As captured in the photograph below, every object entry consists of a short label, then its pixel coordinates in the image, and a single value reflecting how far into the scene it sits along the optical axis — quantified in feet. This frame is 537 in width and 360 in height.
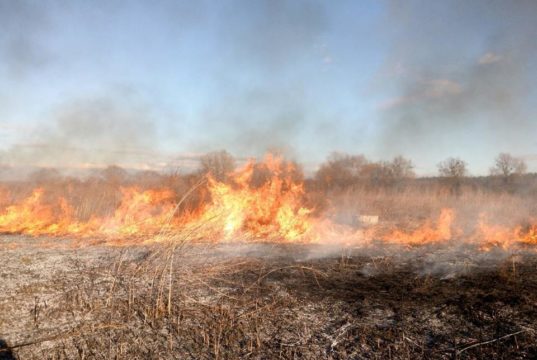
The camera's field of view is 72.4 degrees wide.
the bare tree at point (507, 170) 105.70
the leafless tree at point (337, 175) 88.50
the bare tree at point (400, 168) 134.31
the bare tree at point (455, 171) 109.91
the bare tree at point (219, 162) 81.46
